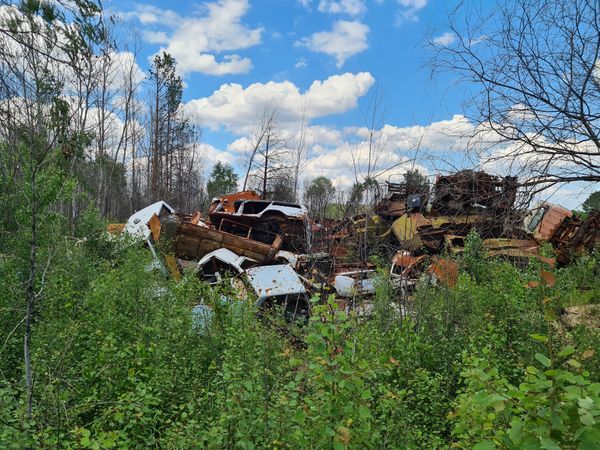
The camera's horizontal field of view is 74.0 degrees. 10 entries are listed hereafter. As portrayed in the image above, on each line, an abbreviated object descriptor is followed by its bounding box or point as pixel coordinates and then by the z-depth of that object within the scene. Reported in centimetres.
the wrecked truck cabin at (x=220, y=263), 893
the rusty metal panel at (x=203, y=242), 962
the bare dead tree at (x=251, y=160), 2533
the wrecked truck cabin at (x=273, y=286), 726
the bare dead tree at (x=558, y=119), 362
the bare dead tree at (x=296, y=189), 2553
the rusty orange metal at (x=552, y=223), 980
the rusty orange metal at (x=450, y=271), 675
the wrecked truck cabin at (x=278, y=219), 1084
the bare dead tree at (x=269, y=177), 2603
